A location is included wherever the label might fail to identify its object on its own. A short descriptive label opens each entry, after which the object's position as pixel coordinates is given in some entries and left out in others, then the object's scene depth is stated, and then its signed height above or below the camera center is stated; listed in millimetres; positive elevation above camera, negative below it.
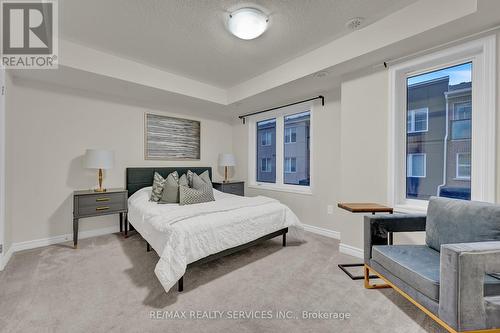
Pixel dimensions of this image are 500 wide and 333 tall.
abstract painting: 4066 +517
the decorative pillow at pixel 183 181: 3503 -262
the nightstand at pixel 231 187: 4520 -455
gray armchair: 1232 -675
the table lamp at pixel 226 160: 4730 +104
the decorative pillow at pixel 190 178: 3775 -232
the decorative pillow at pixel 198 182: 3537 -291
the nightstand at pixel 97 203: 3008 -559
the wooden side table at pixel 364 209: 2207 -439
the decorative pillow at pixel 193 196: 3083 -438
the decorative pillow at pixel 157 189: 3307 -371
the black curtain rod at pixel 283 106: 3600 +1109
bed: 1928 -665
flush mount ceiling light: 2057 +1364
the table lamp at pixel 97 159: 3150 +72
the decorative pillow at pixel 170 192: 3197 -400
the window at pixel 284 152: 4016 +268
